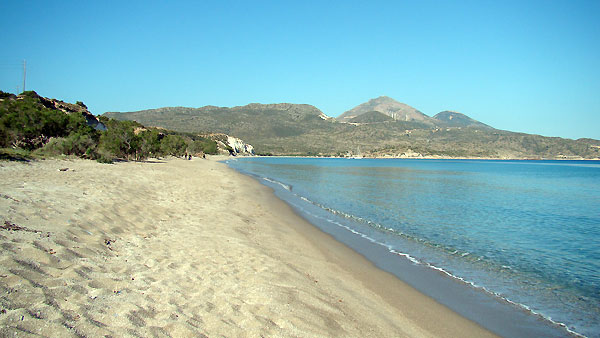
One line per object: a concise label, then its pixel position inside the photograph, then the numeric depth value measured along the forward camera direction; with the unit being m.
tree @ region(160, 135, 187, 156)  59.99
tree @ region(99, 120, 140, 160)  33.63
